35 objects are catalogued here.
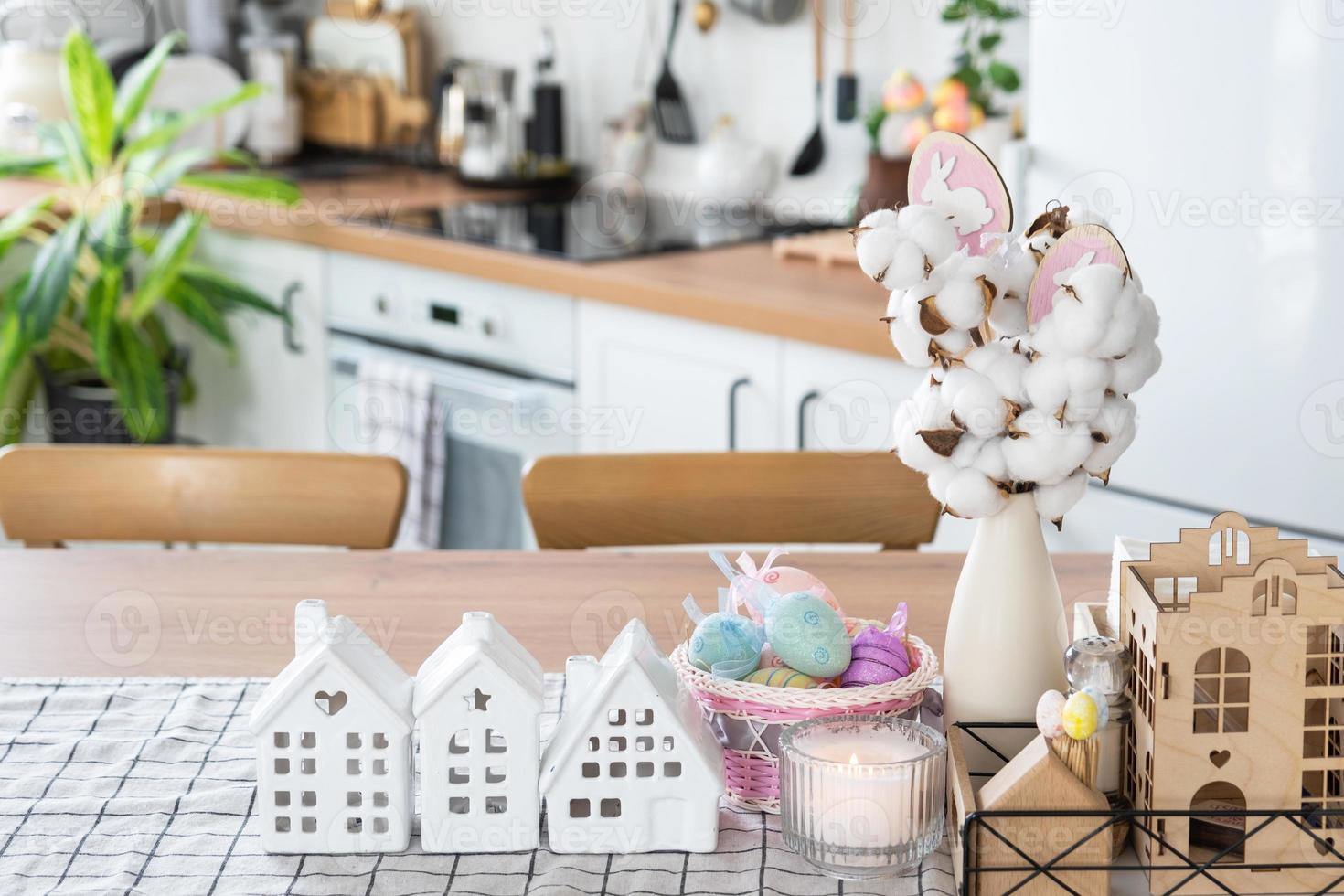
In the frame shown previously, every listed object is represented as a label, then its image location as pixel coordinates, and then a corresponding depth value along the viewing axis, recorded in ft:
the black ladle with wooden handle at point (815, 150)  12.61
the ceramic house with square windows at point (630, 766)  4.86
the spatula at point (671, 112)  13.75
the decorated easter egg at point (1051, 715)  4.68
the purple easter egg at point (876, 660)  5.01
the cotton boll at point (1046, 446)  4.78
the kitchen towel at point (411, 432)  12.05
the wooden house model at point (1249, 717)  4.68
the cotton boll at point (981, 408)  4.78
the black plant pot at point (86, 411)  12.97
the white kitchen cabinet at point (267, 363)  13.15
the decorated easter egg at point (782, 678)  4.99
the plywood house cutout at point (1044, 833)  4.67
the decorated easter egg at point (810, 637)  4.98
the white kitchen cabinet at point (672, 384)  10.02
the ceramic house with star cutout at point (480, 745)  4.85
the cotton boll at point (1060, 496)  4.88
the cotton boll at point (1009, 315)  4.83
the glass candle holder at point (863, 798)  4.76
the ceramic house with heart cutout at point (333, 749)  4.87
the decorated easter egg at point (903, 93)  11.10
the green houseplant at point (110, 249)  12.10
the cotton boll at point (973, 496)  4.85
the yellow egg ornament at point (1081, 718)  4.65
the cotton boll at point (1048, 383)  4.73
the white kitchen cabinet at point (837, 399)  9.42
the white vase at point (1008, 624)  4.97
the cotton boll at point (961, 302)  4.73
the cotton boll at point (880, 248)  4.70
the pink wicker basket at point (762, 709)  4.94
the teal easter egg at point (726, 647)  5.01
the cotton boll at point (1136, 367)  4.73
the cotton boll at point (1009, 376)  4.78
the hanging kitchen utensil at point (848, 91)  12.42
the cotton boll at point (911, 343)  4.83
